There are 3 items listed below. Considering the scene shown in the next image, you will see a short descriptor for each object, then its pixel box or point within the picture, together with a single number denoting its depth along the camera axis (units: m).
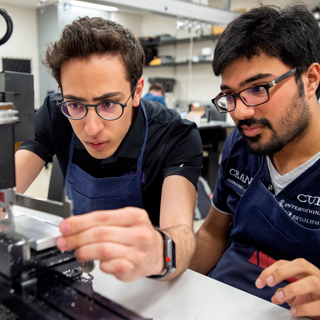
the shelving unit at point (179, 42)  6.13
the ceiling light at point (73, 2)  3.26
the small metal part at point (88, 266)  0.80
